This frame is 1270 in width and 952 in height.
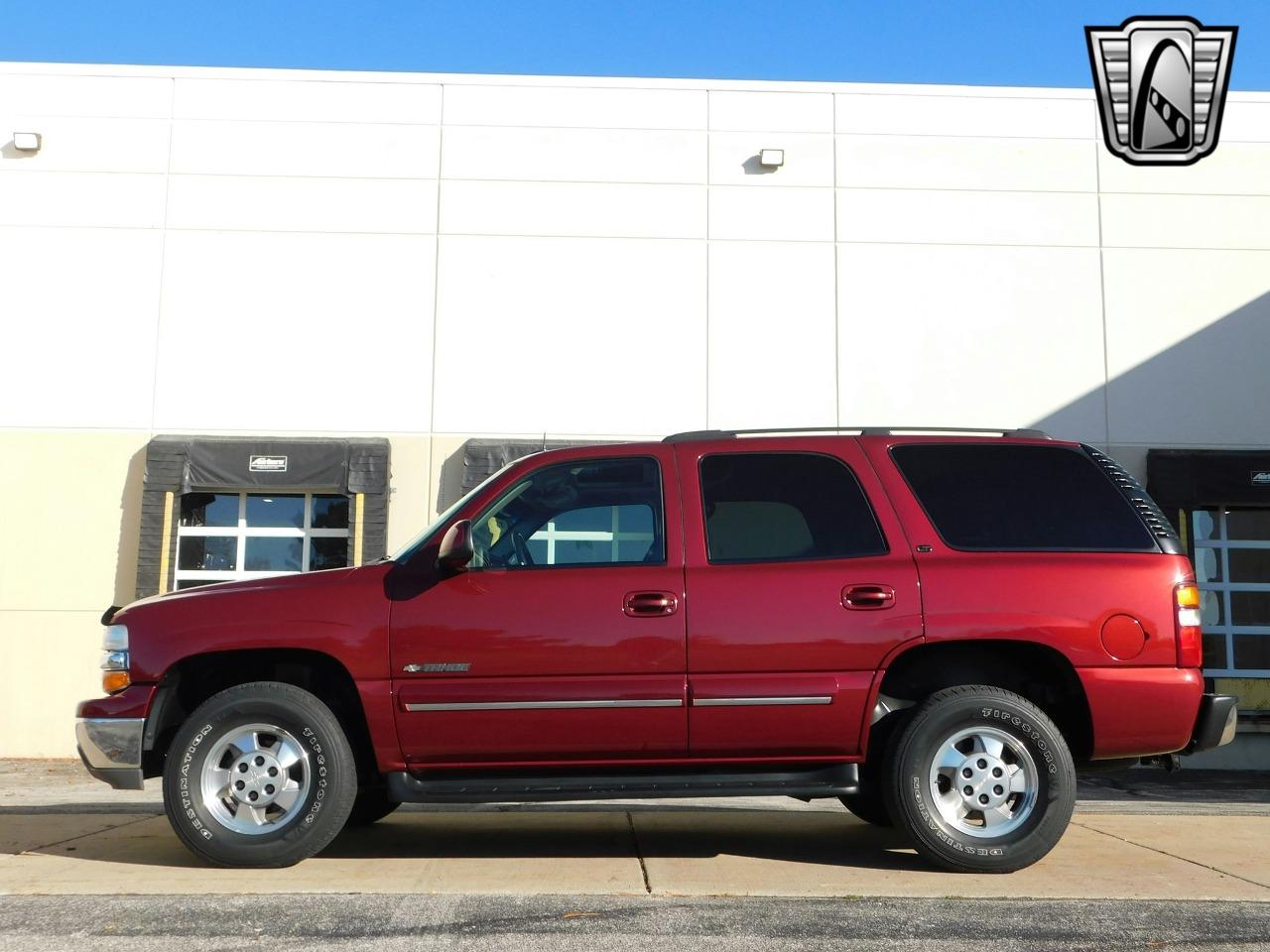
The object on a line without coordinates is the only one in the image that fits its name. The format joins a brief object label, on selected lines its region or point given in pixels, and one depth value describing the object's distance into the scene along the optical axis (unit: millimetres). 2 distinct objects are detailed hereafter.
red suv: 5363
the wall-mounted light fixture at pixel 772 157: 13555
